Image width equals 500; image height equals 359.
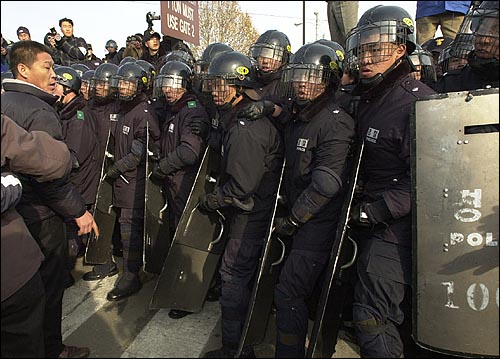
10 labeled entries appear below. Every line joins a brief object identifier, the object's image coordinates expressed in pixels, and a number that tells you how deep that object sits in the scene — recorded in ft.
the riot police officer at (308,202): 8.38
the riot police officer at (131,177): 13.33
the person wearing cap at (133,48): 27.06
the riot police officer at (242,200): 9.22
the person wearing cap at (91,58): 29.31
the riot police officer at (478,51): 7.70
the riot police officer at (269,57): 13.05
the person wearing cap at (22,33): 31.04
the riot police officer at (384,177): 7.27
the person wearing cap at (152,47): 24.17
